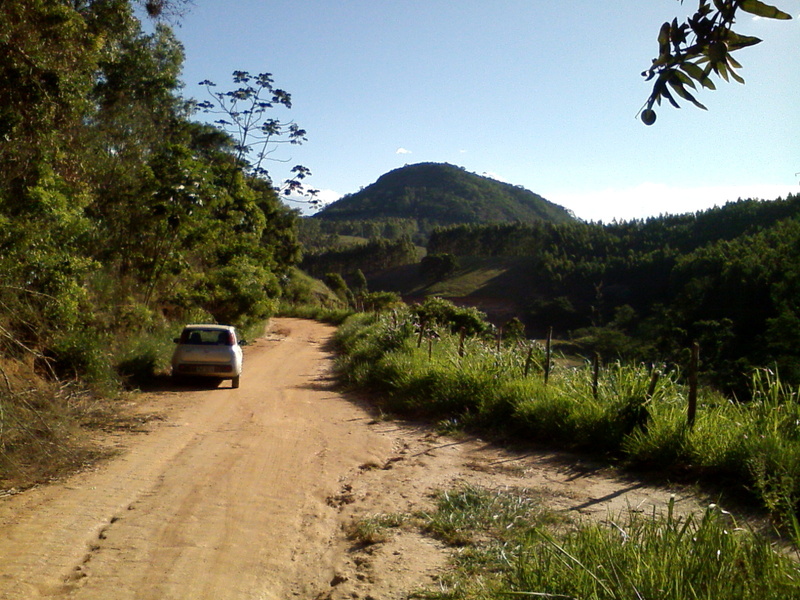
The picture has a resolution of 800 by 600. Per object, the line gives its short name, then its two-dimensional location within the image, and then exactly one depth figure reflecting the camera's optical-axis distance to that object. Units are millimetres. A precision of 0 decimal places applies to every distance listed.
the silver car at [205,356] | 16391
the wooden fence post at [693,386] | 7750
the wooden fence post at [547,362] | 11496
